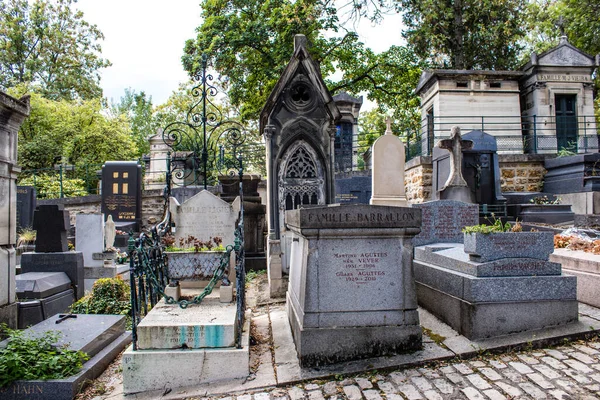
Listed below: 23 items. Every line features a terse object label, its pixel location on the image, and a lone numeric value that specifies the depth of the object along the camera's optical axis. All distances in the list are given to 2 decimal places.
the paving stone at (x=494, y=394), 2.92
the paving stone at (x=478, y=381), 3.08
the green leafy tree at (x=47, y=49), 24.86
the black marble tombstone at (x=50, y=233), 7.05
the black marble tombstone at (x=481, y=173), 10.84
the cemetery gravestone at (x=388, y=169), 8.37
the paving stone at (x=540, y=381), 3.02
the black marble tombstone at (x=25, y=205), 12.06
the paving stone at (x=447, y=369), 3.38
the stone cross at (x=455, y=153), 10.09
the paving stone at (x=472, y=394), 2.94
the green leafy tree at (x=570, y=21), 19.30
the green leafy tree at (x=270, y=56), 16.72
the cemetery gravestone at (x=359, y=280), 3.69
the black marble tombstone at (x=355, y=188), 13.72
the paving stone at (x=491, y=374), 3.19
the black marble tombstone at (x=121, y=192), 14.33
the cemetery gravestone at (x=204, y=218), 6.01
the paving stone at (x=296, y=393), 3.15
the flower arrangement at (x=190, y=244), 5.21
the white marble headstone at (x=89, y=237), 8.62
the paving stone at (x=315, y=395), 3.12
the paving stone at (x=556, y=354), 3.46
